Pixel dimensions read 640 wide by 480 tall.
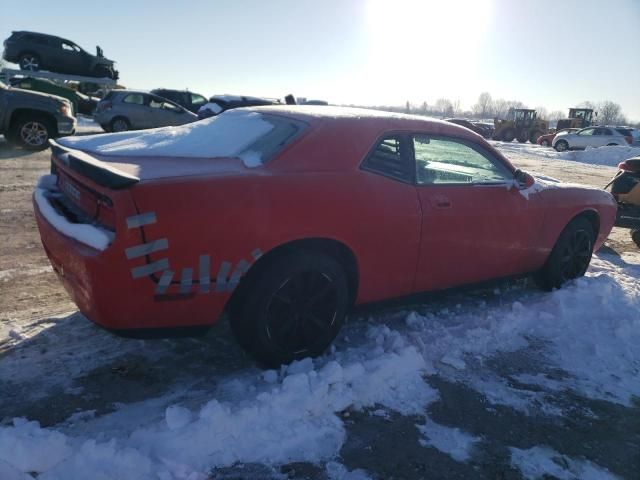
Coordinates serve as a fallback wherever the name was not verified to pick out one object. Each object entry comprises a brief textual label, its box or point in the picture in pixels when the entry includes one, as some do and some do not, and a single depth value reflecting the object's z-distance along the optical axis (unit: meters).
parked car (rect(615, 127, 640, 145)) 26.72
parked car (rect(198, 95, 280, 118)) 15.91
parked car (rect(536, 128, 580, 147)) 31.37
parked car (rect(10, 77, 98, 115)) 16.52
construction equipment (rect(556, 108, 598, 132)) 35.37
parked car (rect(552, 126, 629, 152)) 26.48
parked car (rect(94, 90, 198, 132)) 15.33
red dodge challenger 2.39
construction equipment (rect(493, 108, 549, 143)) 35.16
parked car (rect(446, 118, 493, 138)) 33.51
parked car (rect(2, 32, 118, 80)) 18.30
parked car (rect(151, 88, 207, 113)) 20.14
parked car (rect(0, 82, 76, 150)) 9.88
